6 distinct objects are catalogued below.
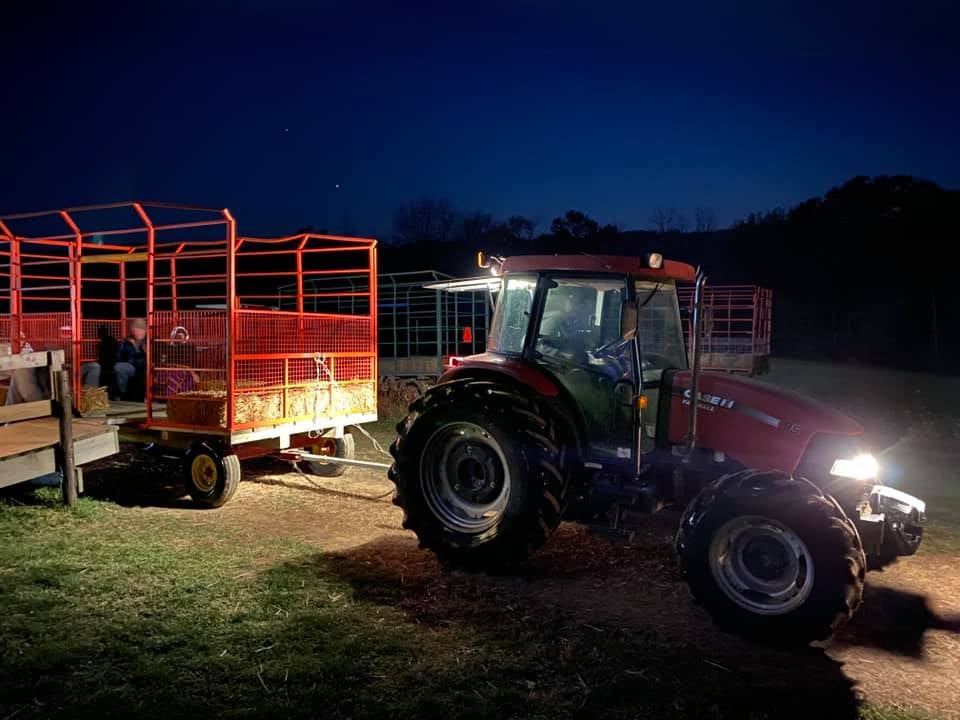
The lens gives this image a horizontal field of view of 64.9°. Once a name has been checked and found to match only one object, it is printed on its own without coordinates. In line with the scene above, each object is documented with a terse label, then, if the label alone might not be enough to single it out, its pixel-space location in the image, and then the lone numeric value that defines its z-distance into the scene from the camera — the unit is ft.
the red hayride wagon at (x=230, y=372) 24.26
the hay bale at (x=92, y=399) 30.45
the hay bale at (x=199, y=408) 24.14
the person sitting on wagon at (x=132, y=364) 33.35
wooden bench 22.48
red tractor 14.39
